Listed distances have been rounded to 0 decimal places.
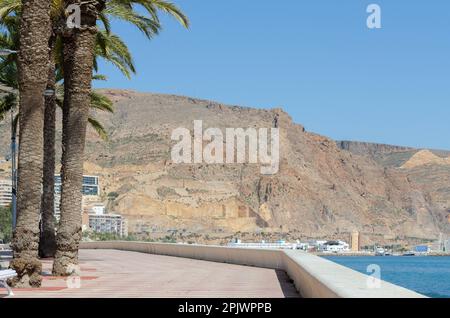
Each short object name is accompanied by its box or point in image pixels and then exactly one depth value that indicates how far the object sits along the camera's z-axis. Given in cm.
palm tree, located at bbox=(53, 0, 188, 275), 2077
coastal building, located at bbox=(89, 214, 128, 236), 19050
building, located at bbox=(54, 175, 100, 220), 19682
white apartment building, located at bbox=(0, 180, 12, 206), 15145
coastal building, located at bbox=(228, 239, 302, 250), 17246
